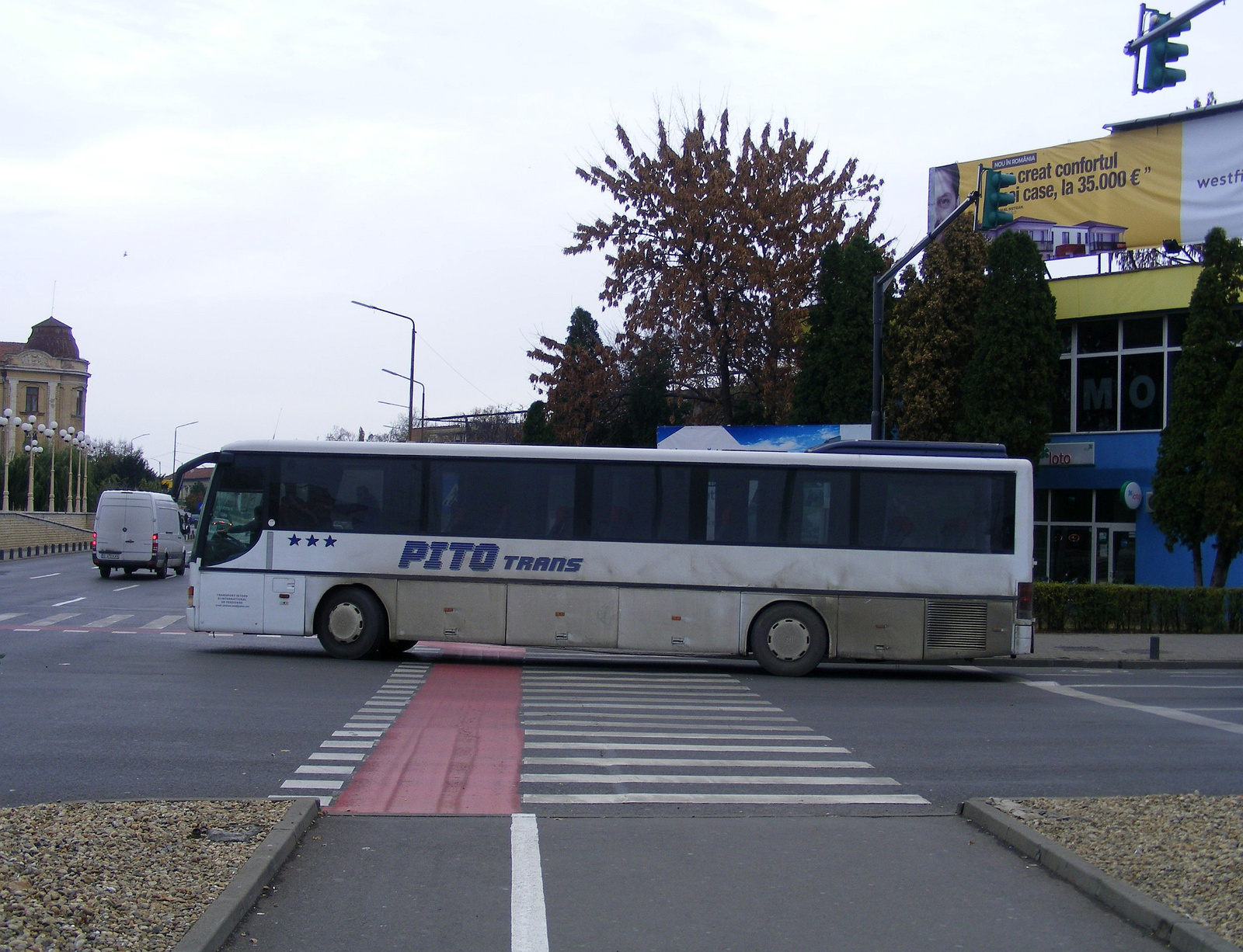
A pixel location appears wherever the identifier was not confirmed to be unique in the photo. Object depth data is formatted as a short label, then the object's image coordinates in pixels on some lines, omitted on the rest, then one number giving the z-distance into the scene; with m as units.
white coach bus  16.52
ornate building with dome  110.81
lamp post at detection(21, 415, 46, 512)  61.34
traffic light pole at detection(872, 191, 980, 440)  19.34
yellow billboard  31.28
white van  36.66
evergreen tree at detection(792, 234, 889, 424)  32.97
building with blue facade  30.98
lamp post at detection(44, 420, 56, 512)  81.75
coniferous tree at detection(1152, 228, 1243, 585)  27.00
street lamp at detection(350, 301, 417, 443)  37.09
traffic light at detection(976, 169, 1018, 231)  16.19
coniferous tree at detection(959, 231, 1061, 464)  29.58
